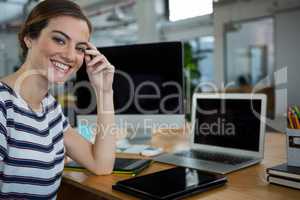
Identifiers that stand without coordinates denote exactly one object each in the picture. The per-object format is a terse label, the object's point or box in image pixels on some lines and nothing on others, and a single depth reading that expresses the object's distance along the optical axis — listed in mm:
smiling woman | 936
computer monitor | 1482
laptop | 1171
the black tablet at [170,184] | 834
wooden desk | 855
